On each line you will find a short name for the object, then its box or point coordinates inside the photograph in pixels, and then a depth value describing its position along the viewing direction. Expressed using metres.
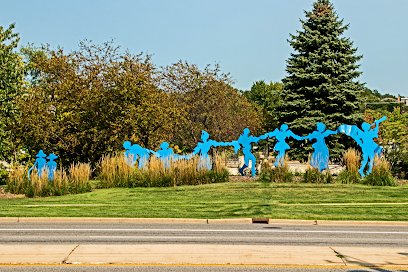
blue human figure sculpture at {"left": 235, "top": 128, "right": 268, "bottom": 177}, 26.69
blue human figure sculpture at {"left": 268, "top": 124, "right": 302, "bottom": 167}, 24.86
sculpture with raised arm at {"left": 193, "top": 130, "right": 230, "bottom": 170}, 24.92
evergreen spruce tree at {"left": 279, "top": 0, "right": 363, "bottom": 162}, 40.47
